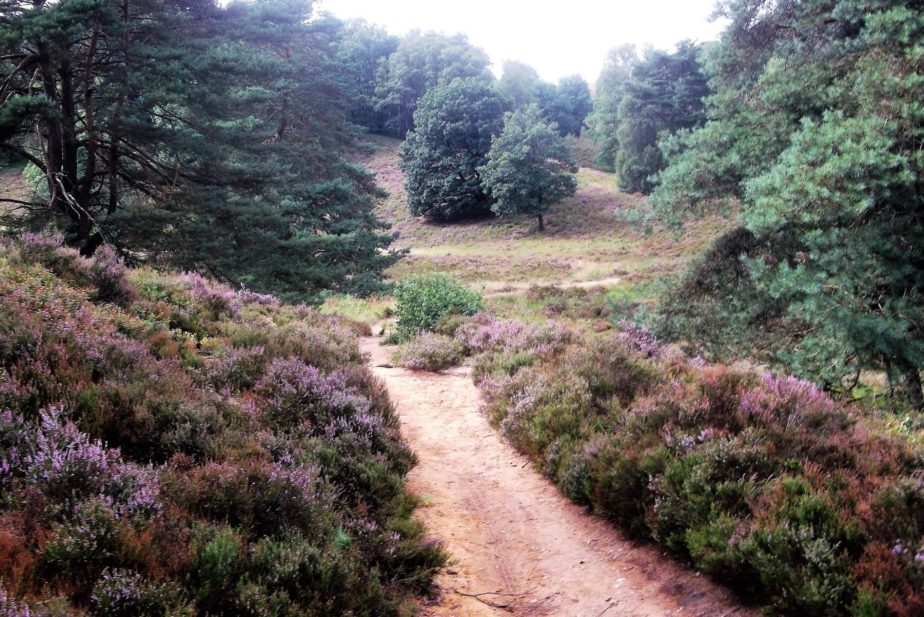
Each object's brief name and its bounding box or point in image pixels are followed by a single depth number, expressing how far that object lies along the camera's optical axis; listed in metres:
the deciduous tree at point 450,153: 55.22
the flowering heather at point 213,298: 8.23
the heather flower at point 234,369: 5.50
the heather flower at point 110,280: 6.79
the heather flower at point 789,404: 5.02
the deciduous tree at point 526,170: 49.75
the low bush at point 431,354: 10.37
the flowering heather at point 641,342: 8.18
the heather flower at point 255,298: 10.69
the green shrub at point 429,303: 12.99
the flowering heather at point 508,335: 9.23
